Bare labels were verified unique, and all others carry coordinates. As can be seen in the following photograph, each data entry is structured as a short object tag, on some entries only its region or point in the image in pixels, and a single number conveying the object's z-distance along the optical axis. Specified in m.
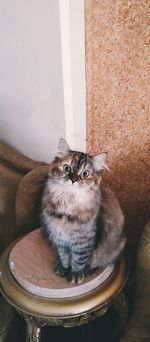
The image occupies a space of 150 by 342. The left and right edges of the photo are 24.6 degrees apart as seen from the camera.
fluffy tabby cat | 1.05
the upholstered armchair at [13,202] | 1.34
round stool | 1.02
